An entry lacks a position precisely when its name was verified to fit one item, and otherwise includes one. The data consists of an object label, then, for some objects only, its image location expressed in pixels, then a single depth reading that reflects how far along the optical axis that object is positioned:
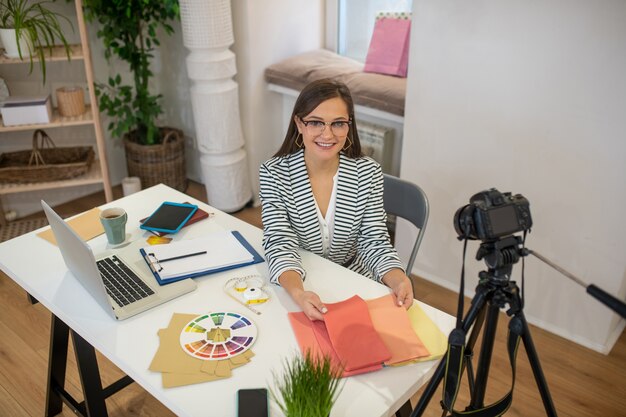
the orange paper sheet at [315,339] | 1.35
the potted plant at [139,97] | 3.08
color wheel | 1.40
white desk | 1.28
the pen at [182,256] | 1.74
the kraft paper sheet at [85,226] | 1.88
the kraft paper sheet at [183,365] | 1.32
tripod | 1.12
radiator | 3.00
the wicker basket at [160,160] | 3.42
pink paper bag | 3.15
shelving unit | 2.86
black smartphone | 1.23
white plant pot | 2.76
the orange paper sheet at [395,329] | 1.38
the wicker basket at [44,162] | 3.08
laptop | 1.46
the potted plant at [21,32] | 2.70
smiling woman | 1.72
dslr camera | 1.10
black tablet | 1.89
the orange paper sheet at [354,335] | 1.35
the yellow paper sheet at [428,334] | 1.40
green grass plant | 1.11
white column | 2.97
